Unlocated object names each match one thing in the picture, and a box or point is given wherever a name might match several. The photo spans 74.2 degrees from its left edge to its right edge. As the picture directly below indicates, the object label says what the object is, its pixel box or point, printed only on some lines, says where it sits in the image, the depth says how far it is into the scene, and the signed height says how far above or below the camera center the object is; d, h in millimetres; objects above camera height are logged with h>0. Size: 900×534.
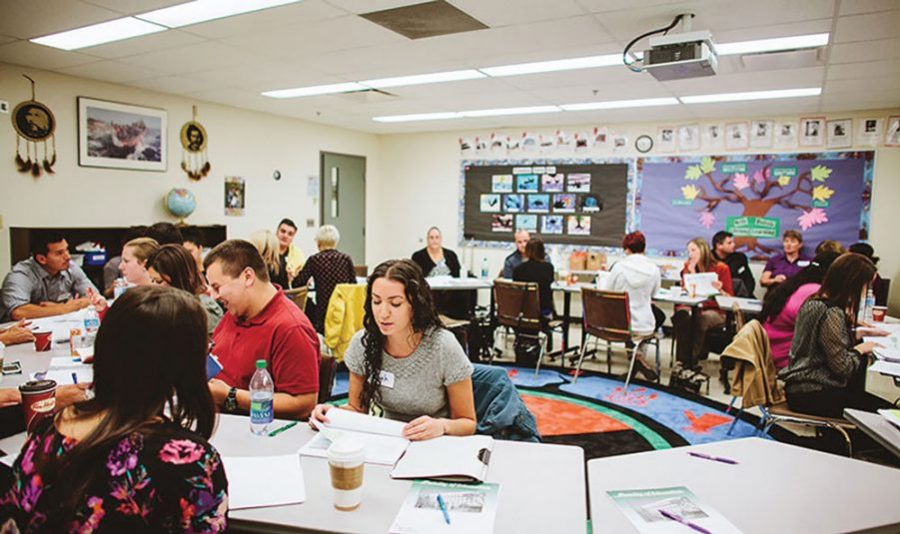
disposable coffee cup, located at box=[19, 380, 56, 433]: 1873 -594
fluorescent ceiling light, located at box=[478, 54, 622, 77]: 4457 +1250
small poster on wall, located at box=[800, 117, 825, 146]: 6555 +1099
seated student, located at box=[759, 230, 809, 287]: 6492 -352
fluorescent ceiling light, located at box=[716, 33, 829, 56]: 3850 +1244
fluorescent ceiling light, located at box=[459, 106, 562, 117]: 6699 +1303
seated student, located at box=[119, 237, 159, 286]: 3486 -266
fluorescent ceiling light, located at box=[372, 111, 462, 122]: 7285 +1325
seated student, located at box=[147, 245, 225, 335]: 2834 -249
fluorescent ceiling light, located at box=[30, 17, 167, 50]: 3909 +1260
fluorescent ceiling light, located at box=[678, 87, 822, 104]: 5430 +1268
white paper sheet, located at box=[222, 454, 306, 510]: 1529 -714
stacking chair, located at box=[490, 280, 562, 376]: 5363 -768
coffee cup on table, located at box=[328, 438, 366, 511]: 1465 -618
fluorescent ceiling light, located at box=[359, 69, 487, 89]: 5059 +1275
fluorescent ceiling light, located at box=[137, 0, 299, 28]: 3449 +1238
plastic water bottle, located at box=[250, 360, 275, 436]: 1968 -635
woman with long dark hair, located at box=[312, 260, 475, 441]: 2141 -500
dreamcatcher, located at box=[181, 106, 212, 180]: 6559 +744
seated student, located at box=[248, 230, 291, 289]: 4980 -253
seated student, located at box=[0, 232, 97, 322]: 3932 -506
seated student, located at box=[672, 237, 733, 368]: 5484 -947
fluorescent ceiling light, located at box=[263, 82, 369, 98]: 5764 +1303
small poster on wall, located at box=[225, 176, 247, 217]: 7062 +259
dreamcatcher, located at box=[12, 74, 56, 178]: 5199 +705
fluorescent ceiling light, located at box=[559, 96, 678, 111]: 6027 +1285
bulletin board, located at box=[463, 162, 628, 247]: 7711 +314
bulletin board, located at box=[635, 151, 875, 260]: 6516 +365
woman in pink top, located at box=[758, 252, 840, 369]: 4027 -502
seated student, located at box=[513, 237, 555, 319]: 5723 -423
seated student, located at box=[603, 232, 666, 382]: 5176 -494
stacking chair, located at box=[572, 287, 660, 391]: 4930 -765
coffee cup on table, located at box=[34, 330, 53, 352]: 3025 -647
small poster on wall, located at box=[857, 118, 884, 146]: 6316 +1076
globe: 6301 +155
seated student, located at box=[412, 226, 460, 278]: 6699 -414
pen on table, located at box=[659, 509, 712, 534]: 1431 -718
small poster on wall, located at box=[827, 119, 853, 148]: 6438 +1065
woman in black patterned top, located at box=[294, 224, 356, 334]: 5176 -459
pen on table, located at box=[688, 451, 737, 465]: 1829 -710
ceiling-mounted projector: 3441 +1015
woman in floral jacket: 1113 -444
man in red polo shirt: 2254 -461
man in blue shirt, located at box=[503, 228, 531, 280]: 6602 -367
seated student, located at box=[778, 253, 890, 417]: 3096 -622
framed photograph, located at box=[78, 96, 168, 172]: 5664 +793
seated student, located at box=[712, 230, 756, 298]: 6535 -367
